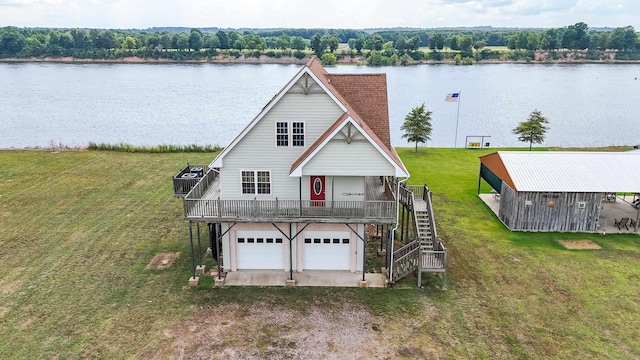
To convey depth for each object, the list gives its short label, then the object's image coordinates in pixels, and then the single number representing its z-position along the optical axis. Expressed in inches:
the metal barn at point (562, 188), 1131.3
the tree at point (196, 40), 7780.5
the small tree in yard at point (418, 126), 2003.0
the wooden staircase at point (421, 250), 886.4
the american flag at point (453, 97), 2210.9
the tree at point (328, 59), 6643.7
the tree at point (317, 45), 7346.0
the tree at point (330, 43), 7465.6
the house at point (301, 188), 831.1
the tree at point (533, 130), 2055.9
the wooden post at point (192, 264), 904.3
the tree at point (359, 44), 7519.7
